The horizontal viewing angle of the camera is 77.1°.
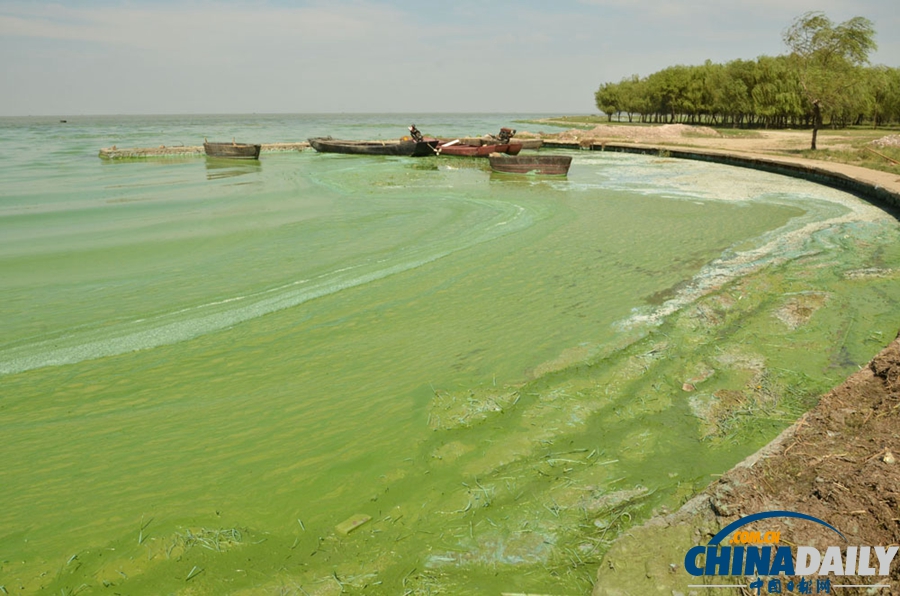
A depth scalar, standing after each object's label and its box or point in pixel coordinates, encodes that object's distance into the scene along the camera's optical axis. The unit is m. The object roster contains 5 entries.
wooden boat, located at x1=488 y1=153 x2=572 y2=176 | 23.56
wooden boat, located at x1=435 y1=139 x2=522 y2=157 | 30.23
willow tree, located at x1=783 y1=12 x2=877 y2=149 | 25.50
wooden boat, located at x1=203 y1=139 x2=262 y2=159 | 35.31
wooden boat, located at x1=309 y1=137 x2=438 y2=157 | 34.34
